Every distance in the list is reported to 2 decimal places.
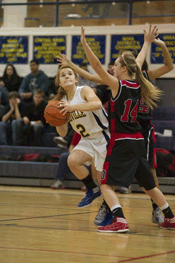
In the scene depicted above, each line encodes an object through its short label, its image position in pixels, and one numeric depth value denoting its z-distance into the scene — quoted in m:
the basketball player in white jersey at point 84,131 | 7.55
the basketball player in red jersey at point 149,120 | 6.97
